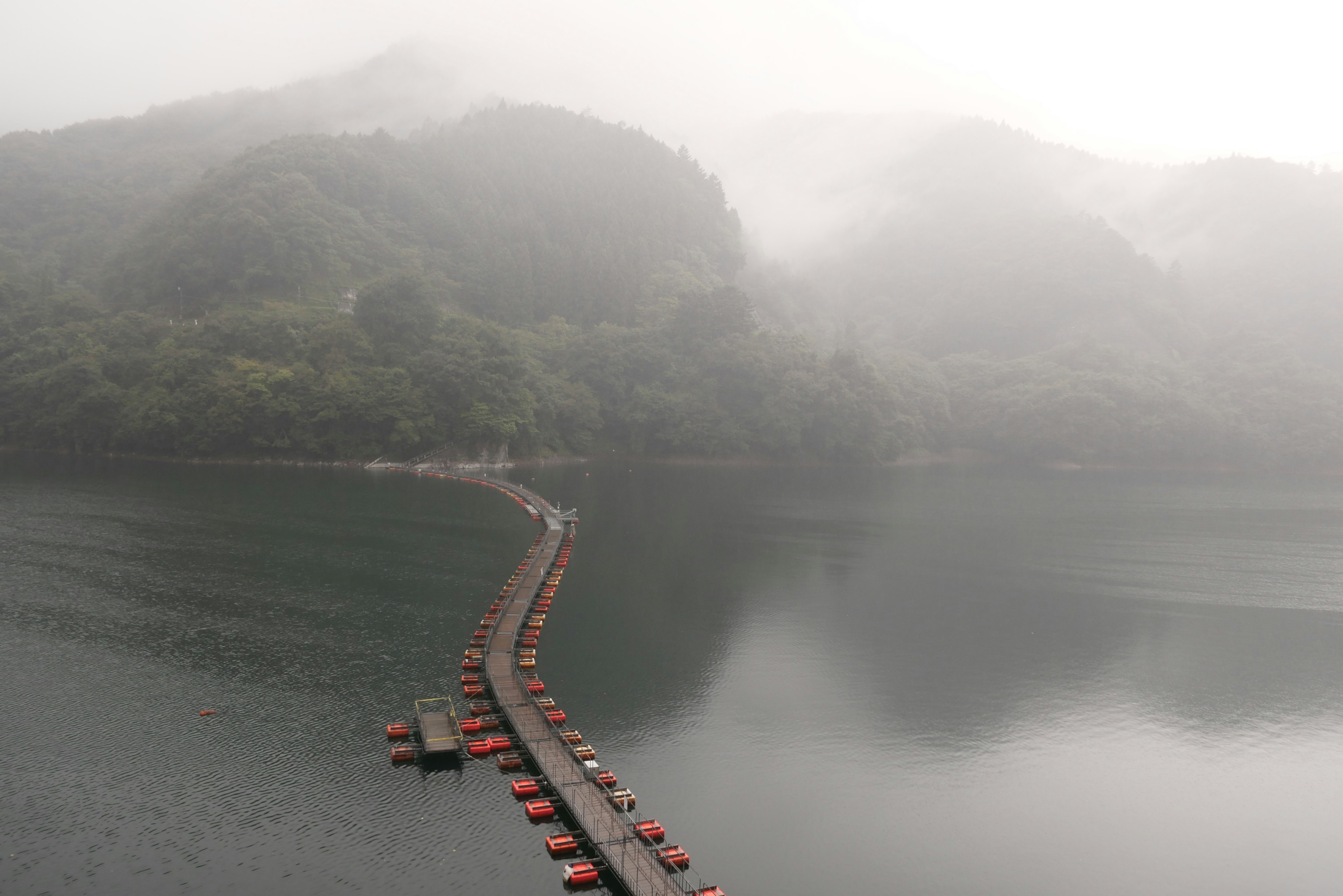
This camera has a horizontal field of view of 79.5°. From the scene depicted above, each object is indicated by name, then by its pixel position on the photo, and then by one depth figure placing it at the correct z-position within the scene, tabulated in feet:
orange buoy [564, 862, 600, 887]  65.46
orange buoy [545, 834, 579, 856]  69.10
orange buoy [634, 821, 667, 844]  70.49
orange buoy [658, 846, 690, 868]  67.56
